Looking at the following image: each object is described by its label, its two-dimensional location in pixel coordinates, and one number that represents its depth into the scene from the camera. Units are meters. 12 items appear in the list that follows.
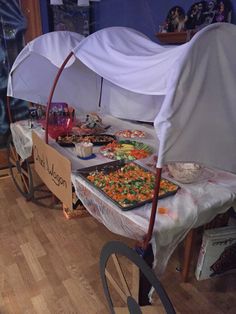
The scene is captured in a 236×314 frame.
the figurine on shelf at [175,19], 2.12
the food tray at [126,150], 1.62
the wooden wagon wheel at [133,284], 0.96
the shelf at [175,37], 2.00
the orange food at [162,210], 1.10
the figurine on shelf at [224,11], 1.80
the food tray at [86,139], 1.81
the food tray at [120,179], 1.14
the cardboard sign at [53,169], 1.44
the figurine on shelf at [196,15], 1.95
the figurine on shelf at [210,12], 1.88
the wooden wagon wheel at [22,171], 2.34
